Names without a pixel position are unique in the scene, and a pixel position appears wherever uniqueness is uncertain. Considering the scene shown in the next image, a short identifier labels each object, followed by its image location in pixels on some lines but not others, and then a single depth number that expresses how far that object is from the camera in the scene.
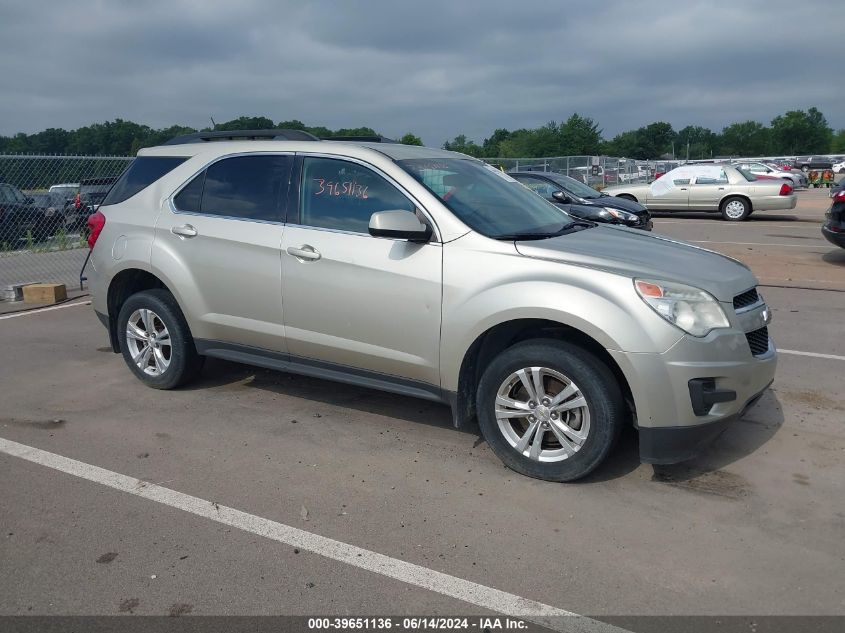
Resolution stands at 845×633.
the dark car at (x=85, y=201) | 14.51
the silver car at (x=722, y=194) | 19.98
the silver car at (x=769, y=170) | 32.19
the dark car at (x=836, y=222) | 11.36
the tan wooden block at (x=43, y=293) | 9.81
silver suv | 3.98
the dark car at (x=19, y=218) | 13.73
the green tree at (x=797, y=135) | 116.38
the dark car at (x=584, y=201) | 14.90
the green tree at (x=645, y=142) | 103.69
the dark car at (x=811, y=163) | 51.92
